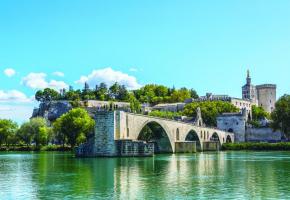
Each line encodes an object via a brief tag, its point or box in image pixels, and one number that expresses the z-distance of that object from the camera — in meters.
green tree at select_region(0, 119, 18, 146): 103.69
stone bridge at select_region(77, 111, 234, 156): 57.22
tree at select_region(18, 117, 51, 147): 101.88
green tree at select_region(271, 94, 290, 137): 94.28
